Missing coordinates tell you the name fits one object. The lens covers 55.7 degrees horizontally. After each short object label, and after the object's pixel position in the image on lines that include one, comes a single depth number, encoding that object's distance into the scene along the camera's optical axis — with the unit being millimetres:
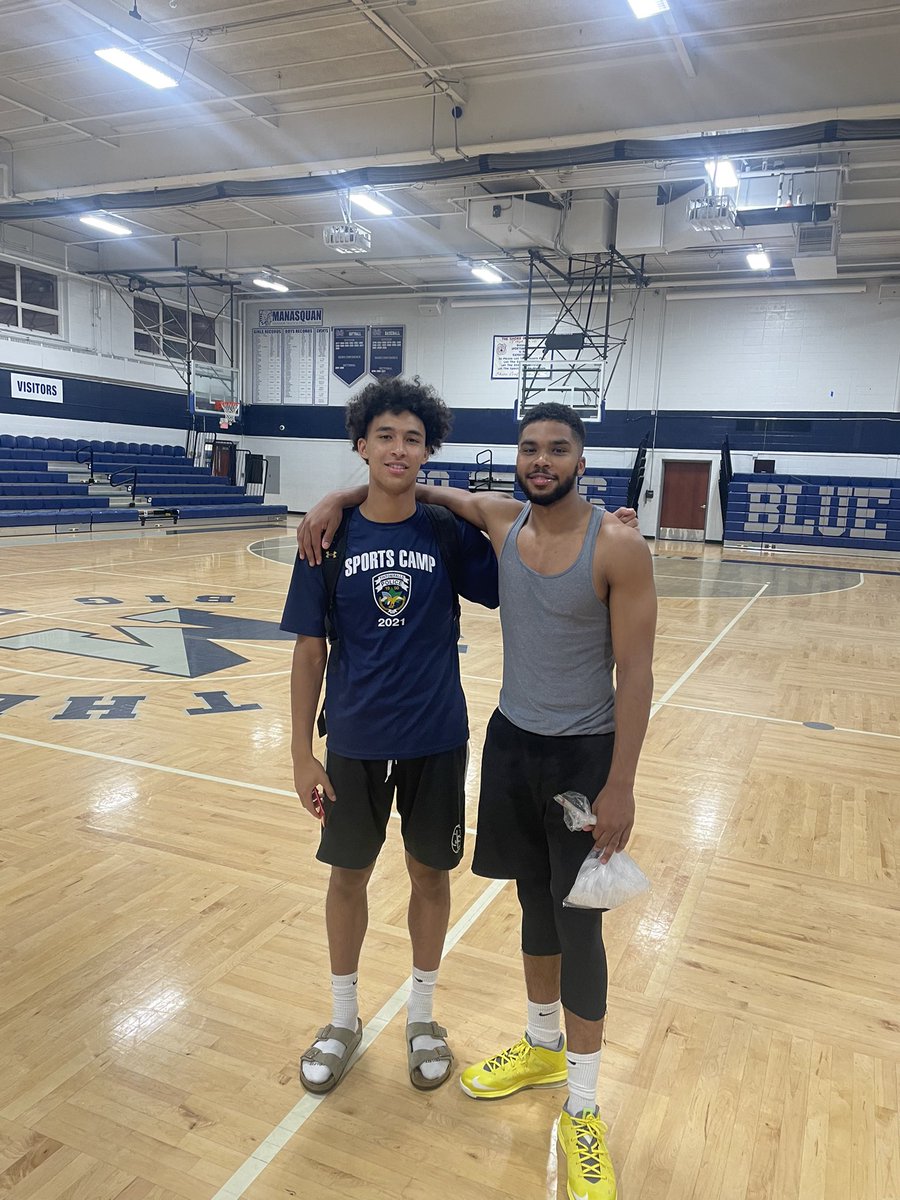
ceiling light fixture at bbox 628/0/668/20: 7395
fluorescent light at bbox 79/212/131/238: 15793
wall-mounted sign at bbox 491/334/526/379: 21859
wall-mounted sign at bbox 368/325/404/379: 23125
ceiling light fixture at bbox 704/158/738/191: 11328
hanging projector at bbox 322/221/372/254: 13219
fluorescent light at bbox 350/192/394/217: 13375
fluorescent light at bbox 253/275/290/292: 20345
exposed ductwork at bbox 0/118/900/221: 8844
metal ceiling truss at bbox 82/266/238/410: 20125
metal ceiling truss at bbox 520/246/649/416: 16484
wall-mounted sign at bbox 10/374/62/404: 18469
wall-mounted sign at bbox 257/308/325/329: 23859
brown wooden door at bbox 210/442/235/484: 24391
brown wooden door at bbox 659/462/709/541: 20953
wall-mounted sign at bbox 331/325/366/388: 23516
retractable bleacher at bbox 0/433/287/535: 16172
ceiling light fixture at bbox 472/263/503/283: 18125
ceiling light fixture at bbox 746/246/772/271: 15883
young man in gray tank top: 1828
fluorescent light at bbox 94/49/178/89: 9078
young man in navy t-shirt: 2059
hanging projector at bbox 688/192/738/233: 11555
